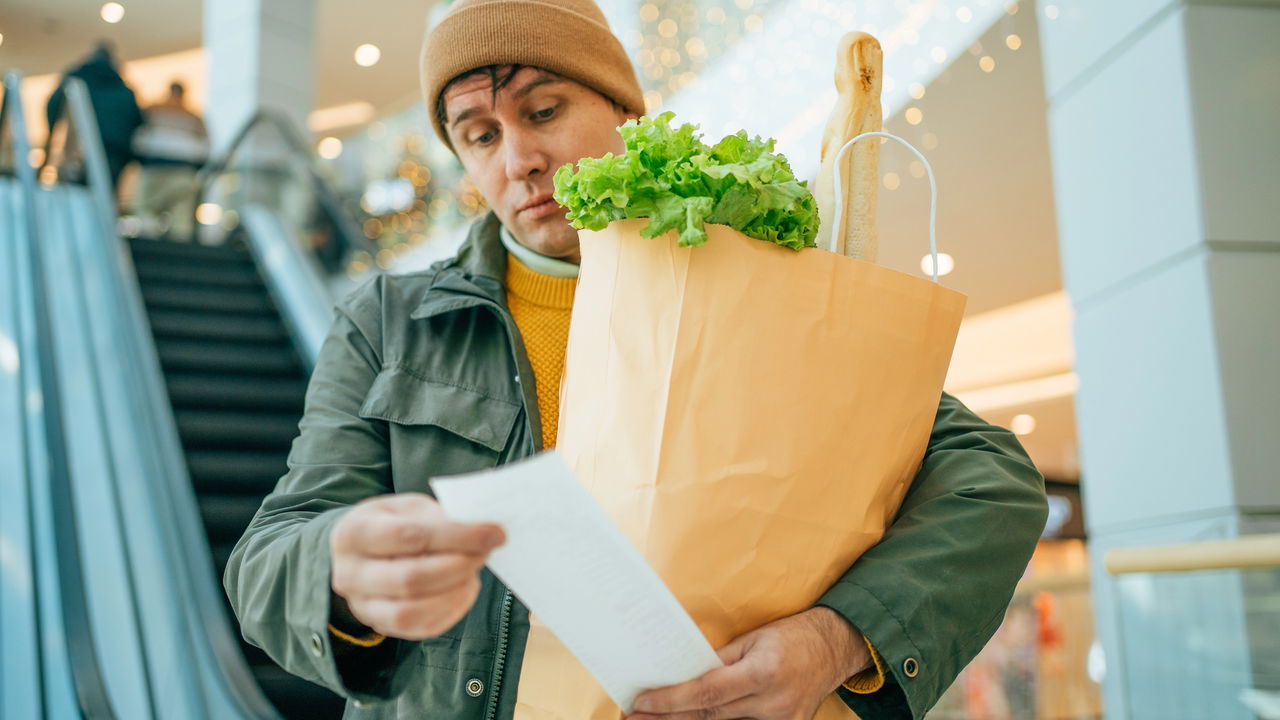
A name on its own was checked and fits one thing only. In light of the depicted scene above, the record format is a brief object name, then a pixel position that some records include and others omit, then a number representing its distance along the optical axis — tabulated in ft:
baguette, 3.72
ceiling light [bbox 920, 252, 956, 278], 21.94
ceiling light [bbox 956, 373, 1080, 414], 38.04
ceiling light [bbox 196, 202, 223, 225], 30.32
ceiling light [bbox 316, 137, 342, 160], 49.49
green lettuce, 3.33
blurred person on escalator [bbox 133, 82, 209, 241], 32.63
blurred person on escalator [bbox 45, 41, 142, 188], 31.09
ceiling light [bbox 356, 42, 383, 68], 52.16
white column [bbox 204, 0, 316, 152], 37.06
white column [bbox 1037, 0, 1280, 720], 9.30
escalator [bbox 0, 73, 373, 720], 11.32
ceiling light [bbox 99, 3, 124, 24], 46.62
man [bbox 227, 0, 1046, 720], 3.09
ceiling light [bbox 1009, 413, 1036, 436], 42.91
